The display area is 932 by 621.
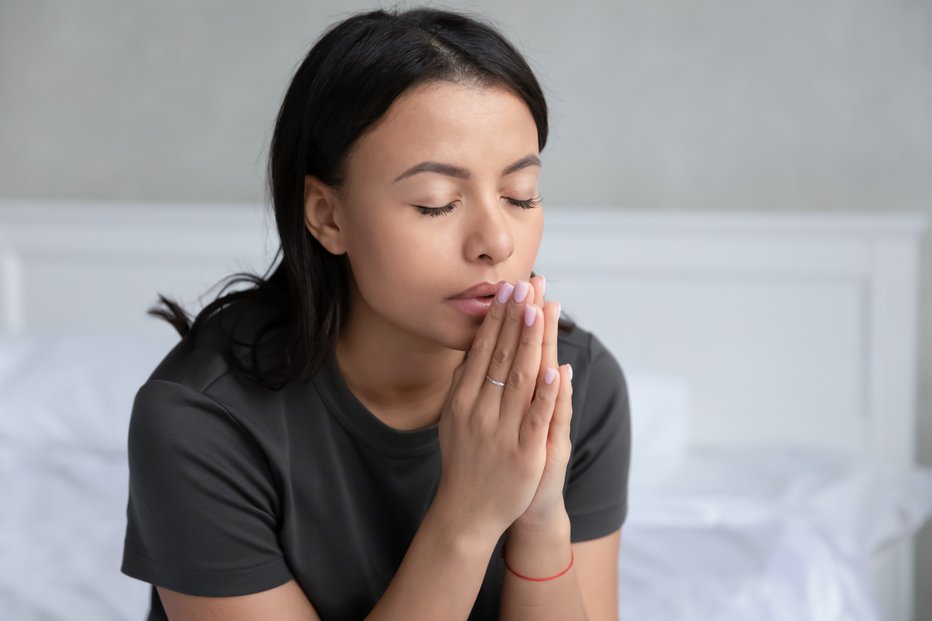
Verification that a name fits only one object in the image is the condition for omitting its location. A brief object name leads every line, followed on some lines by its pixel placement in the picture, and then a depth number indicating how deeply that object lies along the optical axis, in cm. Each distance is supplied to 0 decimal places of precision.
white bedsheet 144
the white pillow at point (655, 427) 193
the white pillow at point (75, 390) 203
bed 182
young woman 98
